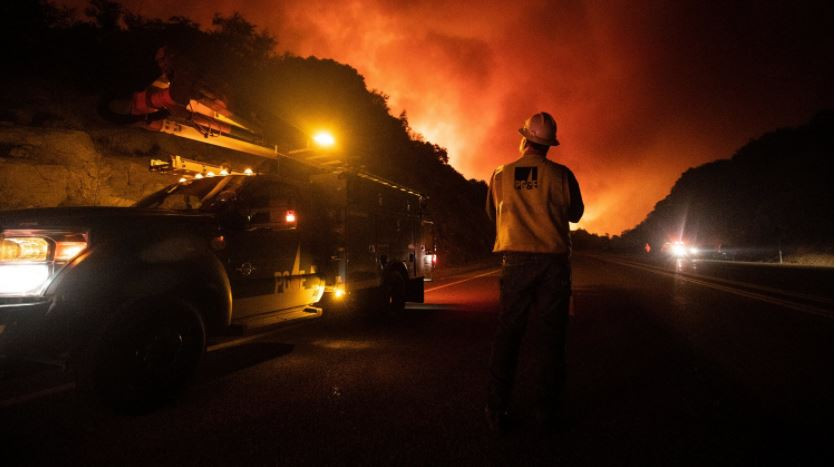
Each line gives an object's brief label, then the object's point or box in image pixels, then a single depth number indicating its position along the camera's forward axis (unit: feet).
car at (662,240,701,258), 115.24
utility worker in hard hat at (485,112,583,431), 9.84
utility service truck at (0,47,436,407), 9.87
